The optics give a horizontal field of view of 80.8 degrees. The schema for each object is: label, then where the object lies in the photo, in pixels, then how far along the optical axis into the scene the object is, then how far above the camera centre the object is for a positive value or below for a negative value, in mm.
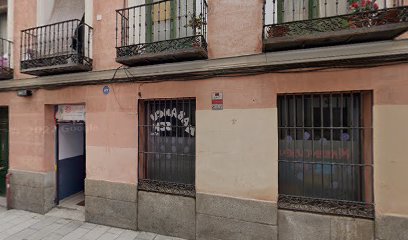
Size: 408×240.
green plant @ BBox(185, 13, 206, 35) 4789 +1975
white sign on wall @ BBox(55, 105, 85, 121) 6386 +211
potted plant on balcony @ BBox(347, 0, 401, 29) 3607 +1625
